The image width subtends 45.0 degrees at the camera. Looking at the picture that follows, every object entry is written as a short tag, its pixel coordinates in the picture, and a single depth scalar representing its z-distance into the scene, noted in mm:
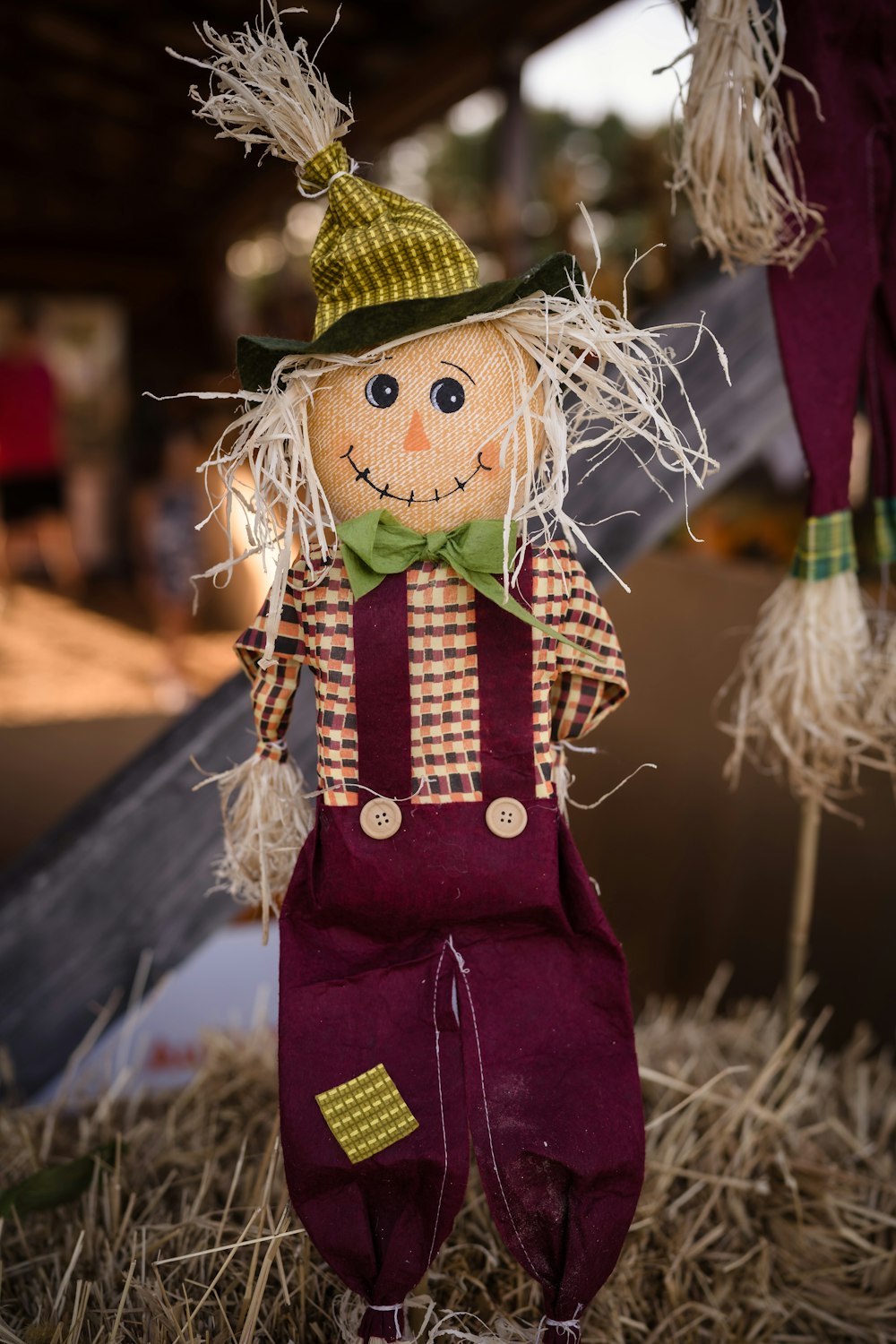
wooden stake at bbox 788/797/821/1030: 1429
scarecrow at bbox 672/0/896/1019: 1139
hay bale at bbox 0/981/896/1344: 1091
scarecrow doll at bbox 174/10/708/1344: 886
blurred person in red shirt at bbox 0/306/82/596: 4699
